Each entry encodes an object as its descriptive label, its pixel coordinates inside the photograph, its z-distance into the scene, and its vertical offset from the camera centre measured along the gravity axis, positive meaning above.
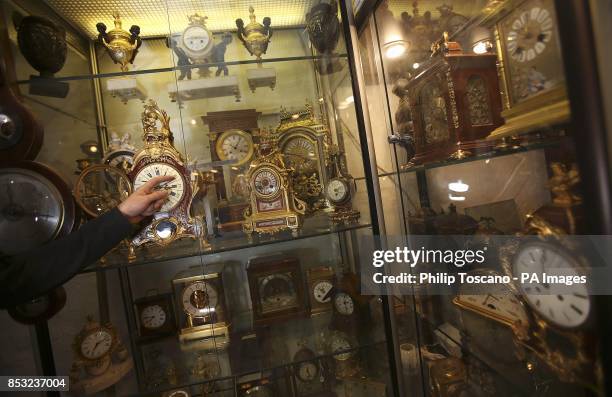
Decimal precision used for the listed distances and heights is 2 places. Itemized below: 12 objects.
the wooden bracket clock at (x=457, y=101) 0.75 +0.22
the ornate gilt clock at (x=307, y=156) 1.40 +0.20
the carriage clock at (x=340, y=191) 1.34 +0.00
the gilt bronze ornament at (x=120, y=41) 1.30 +0.84
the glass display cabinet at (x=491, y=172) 0.51 -0.01
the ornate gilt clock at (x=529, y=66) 0.52 +0.20
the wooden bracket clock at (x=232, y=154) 1.29 +0.25
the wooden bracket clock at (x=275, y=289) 1.33 -0.42
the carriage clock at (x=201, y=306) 1.31 -0.44
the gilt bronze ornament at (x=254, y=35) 1.37 +0.82
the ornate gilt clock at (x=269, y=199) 1.29 +0.01
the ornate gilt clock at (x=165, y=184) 1.21 +0.13
